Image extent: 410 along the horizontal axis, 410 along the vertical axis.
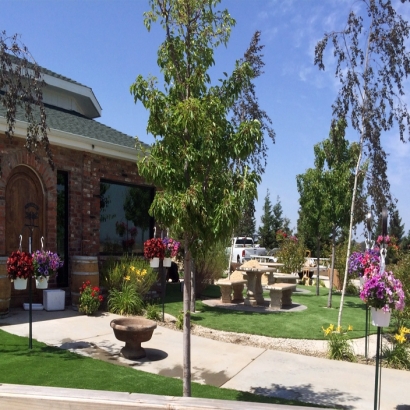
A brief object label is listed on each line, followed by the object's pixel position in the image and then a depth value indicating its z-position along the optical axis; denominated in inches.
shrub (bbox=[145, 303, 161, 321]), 356.2
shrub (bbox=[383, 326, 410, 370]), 259.4
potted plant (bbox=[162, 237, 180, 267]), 376.8
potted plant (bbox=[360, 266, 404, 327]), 181.2
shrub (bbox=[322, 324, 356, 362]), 274.7
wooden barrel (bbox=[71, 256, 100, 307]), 374.0
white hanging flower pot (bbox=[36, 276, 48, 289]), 266.3
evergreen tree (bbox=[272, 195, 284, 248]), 1518.2
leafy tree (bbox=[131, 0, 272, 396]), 163.0
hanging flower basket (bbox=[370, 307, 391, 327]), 183.3
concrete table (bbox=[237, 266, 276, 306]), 480.1
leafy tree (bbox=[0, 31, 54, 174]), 241.6
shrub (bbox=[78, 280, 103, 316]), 351.6
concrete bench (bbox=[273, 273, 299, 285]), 537.7
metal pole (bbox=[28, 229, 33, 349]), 253.1
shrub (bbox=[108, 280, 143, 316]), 368.5
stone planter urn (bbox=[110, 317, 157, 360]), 249.0
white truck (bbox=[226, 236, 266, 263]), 1098.7
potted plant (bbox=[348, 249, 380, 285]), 270.8
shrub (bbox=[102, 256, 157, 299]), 393.7
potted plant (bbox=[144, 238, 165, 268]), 356.5
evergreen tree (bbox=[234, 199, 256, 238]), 574.2
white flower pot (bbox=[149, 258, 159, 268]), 360.5
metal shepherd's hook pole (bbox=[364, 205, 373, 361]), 318.4
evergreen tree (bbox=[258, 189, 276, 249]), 1501.0
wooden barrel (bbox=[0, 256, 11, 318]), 318.3
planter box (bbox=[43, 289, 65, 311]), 358.0
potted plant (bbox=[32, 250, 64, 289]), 264.2
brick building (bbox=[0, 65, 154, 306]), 357.1
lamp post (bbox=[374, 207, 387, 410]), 175.8
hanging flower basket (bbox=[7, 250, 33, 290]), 254.9
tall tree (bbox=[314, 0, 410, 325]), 330.6
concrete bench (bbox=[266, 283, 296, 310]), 447.5
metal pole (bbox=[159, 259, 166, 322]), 353.5
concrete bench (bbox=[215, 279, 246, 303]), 482.3
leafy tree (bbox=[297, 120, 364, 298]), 463.5
